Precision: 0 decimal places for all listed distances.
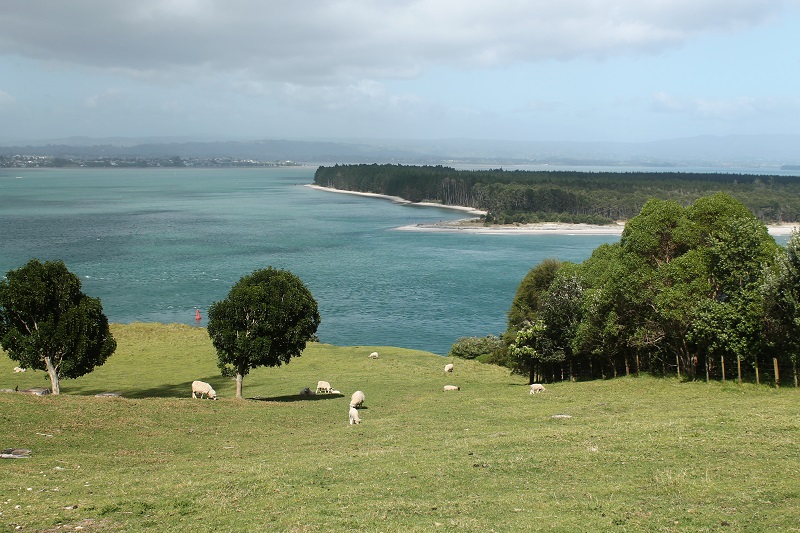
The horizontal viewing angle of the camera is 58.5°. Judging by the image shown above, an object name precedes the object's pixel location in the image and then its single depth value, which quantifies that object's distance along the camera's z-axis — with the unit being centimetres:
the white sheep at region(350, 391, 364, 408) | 2827
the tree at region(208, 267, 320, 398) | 3116
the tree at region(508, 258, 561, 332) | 4981
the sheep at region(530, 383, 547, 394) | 3175
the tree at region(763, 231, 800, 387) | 2652
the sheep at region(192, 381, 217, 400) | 3160
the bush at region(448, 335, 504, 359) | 5107
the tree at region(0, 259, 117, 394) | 2927
